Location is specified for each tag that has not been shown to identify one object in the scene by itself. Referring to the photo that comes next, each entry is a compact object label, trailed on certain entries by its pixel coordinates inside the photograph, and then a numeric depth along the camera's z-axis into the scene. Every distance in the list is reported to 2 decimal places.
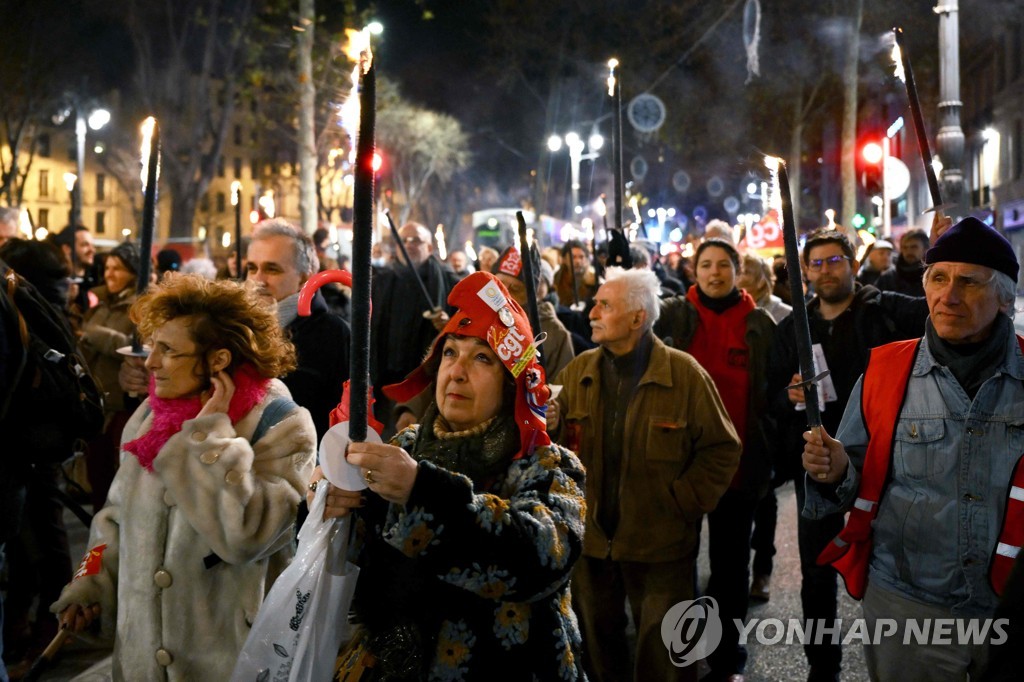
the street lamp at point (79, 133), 9.06
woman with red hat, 2.33
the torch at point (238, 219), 6.66
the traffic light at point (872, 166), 17.51
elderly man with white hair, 4.59
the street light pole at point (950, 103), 7.66
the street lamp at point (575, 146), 28.62
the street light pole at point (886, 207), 15.76
